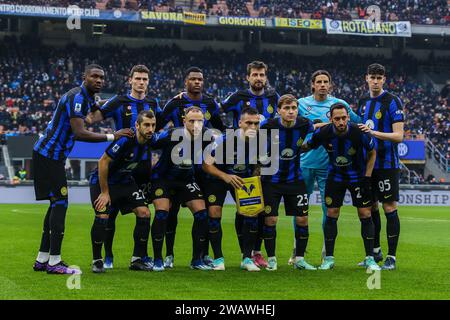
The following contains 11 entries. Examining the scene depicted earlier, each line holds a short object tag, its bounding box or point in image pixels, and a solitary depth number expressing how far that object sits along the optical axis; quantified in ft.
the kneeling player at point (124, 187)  55.31
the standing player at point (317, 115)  64.03
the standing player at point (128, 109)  59.06
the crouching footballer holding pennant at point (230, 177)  57.72
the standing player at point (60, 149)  54.29
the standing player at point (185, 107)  60.49
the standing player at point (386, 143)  59.93
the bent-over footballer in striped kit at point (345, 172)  58.23
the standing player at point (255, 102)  61.41
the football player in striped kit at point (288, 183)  58.34
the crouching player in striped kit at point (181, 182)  57.62
